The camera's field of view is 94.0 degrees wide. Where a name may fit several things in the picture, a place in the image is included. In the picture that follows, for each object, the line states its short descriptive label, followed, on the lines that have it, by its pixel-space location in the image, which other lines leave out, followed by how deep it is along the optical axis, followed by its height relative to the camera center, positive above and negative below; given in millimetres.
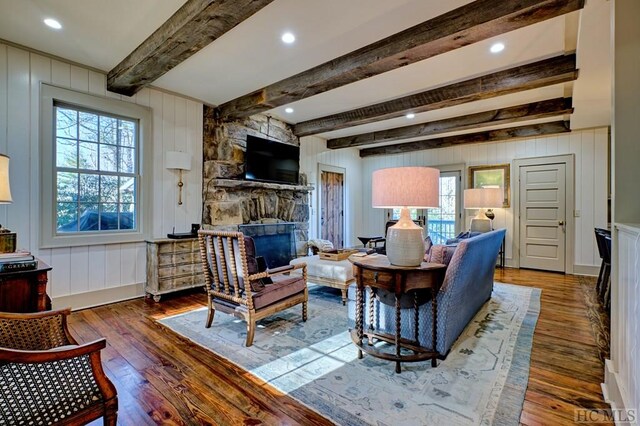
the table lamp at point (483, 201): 4915 +173
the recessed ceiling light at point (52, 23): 2604 +1652
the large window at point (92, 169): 3246 +491
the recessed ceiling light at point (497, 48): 2950 +1655
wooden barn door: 6859 +98
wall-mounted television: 4938 +886
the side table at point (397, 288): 2117 -557
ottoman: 3566 -772
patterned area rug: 1716 -1141
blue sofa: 2281 -779
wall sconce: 4078 +687
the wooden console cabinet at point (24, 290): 1825 -513
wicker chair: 990 -639
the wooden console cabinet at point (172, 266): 3781 -734
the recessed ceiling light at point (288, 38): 2818 +1661
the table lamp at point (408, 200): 2176 +86
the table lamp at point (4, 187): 2018 +150
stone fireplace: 4633 +436
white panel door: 5586 -93
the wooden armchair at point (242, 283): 2510 -671
